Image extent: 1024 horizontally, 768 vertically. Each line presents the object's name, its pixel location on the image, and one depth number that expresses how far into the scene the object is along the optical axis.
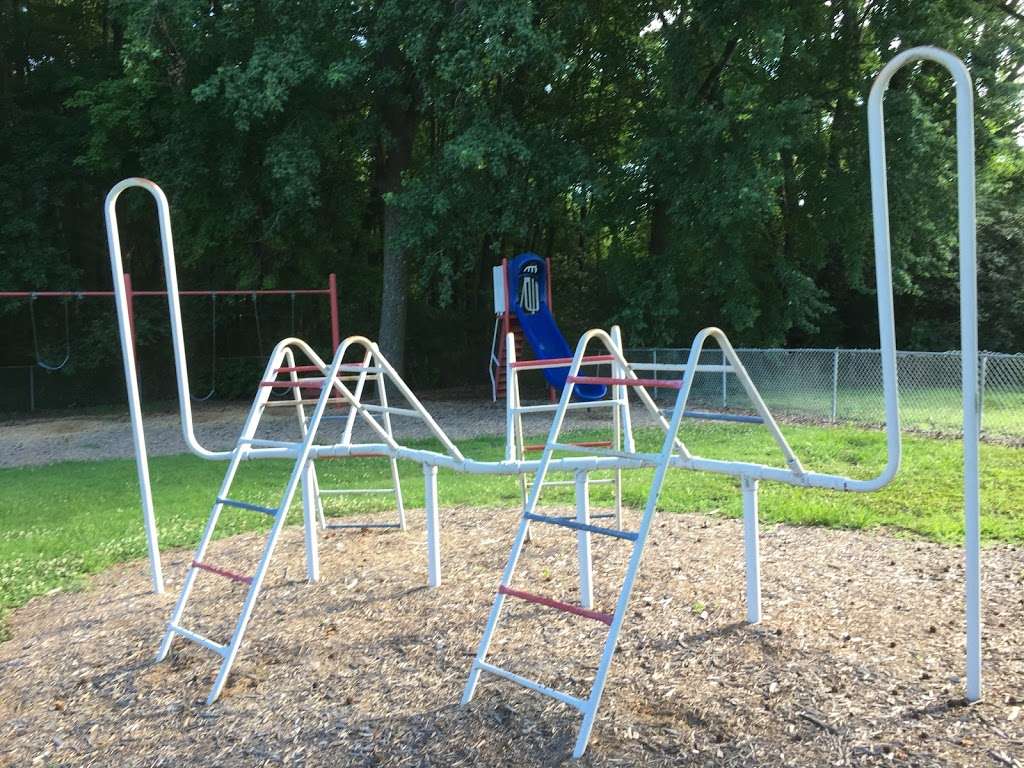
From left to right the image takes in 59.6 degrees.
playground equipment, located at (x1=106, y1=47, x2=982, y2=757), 3.18
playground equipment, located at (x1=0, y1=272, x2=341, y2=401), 18.80
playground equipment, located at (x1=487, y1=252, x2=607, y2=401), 14.53
